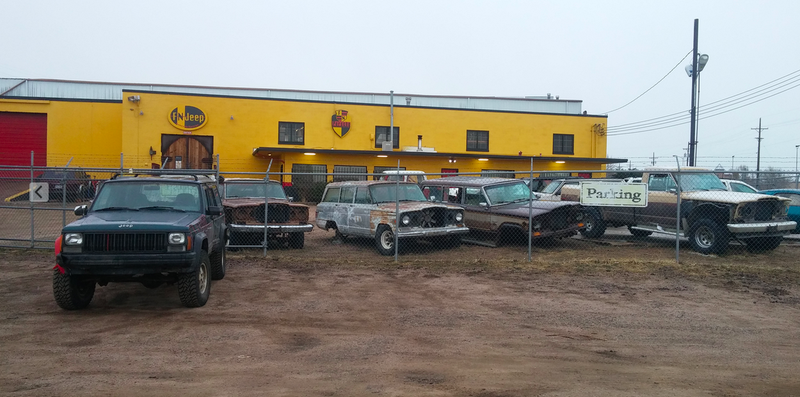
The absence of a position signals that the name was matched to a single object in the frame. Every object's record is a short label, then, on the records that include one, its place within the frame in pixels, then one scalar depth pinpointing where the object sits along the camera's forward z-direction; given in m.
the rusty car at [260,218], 12.40
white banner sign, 11.37
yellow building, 29.00
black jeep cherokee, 6.97
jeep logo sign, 29.03
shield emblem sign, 30.95
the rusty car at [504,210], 12.52
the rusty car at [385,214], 11.99
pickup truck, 11.60
